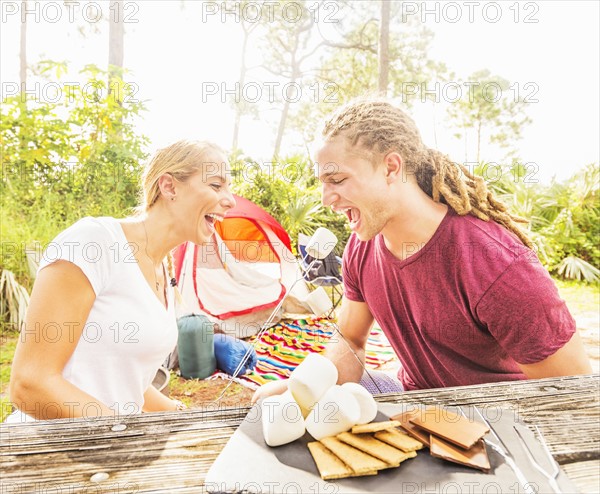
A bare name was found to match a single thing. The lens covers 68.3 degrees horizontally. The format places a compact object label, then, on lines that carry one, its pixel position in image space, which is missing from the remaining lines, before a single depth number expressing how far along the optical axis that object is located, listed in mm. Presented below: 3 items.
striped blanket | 3598
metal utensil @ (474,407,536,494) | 628
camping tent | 4535
